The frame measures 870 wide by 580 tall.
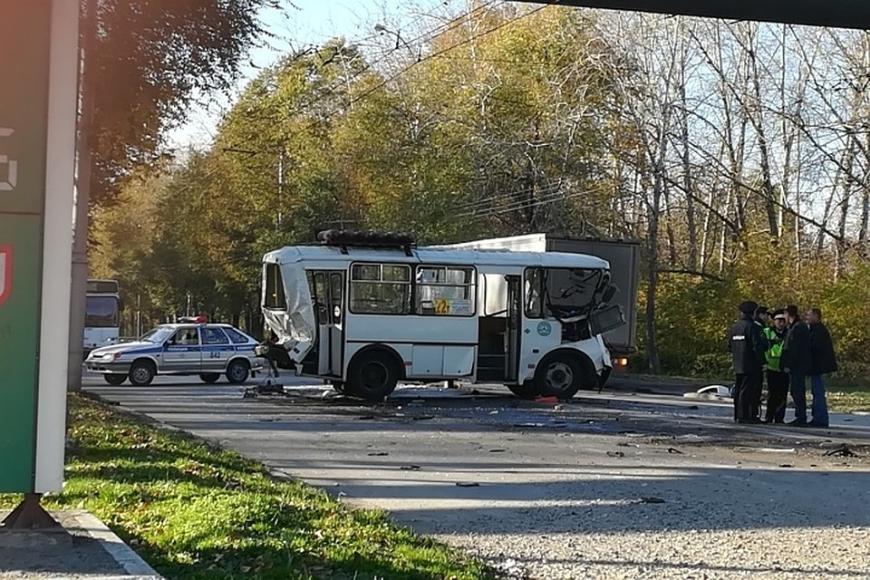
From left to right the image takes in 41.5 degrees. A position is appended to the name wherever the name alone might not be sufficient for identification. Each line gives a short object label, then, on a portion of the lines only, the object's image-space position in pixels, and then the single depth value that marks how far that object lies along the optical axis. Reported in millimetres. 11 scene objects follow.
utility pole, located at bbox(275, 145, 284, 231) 52219
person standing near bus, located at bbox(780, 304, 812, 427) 17766
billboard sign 6812
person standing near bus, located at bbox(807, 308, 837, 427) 17688
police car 29375
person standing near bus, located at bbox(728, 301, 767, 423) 18031
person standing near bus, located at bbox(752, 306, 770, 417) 18406
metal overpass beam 9125
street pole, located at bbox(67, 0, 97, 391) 15945
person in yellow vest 18312
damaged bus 21000
